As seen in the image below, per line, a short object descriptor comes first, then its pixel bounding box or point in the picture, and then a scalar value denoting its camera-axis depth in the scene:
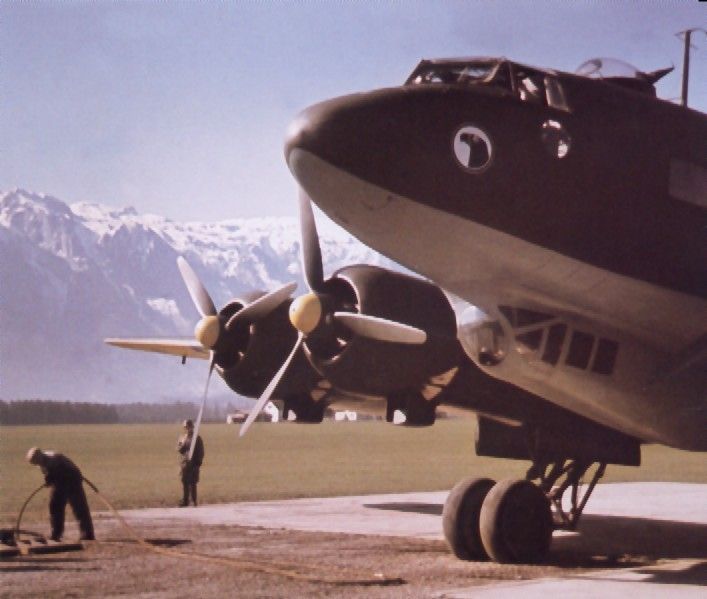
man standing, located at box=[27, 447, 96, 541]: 14.12
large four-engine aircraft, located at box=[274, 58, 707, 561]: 9.67
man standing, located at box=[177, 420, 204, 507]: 20.86
